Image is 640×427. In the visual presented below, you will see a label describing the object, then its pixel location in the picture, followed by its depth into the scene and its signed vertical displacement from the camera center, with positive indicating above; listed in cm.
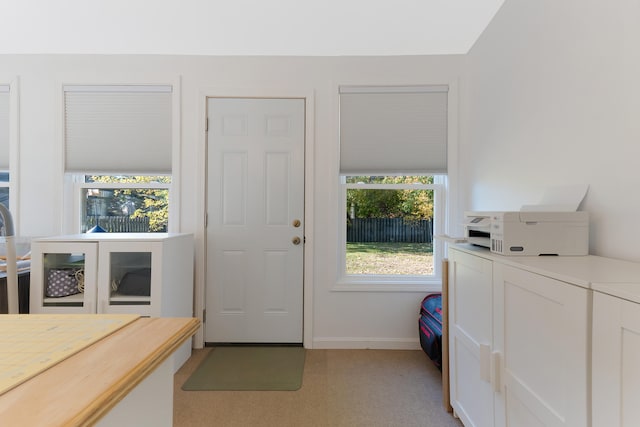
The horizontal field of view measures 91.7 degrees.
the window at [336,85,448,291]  263 +28
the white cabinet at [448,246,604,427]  85 -43
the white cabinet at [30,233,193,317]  209 -42
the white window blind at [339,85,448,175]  263 +78
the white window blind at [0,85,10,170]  262 +75
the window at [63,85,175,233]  263 +71
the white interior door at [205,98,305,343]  266 -1
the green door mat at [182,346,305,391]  207 -113
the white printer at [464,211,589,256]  129 -6
